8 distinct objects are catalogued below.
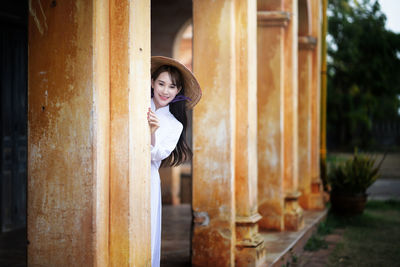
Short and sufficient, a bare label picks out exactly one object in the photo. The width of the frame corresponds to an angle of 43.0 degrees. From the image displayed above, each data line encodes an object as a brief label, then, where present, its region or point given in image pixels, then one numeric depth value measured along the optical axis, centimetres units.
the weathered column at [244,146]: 486
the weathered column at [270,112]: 684
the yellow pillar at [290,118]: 721
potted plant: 875
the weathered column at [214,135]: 470
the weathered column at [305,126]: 904
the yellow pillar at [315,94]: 955
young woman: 352
